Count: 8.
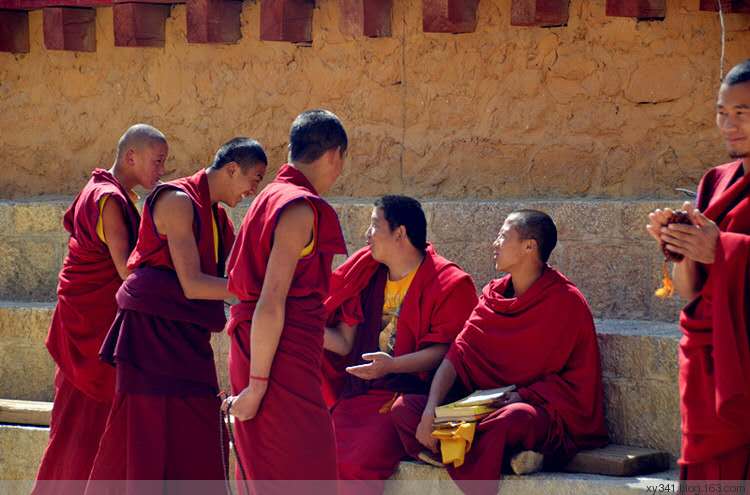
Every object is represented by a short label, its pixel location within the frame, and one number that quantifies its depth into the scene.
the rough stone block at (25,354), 14.45
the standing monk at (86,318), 11.60
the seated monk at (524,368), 10.52
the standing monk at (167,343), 10.39
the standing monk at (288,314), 8.87
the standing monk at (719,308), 7.61
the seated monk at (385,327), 11.09
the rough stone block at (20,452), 13.64
